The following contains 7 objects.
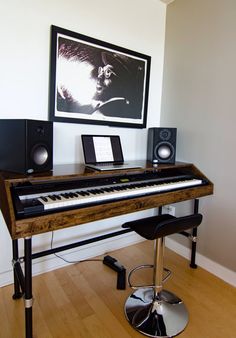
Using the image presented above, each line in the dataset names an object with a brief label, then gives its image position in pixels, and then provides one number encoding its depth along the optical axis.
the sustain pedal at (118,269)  1.75
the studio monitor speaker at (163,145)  2.05
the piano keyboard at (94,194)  1.17
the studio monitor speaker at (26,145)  1.27
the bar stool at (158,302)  1.25
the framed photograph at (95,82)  1.70
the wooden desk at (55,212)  1.07
